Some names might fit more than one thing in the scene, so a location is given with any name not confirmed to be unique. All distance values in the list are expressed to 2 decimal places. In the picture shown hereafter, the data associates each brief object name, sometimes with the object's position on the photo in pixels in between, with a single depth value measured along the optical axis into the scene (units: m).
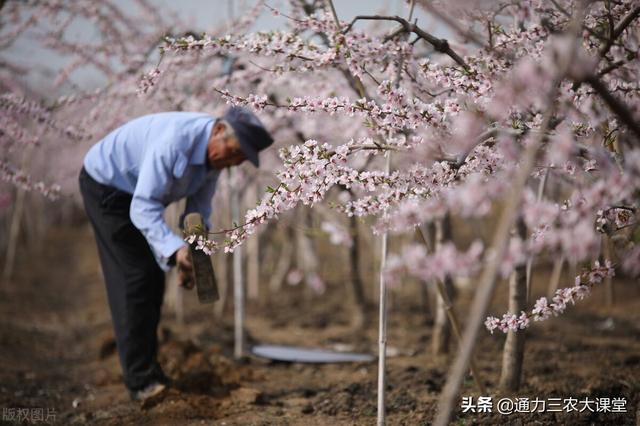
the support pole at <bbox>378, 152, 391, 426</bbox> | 5.67
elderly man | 7.06
